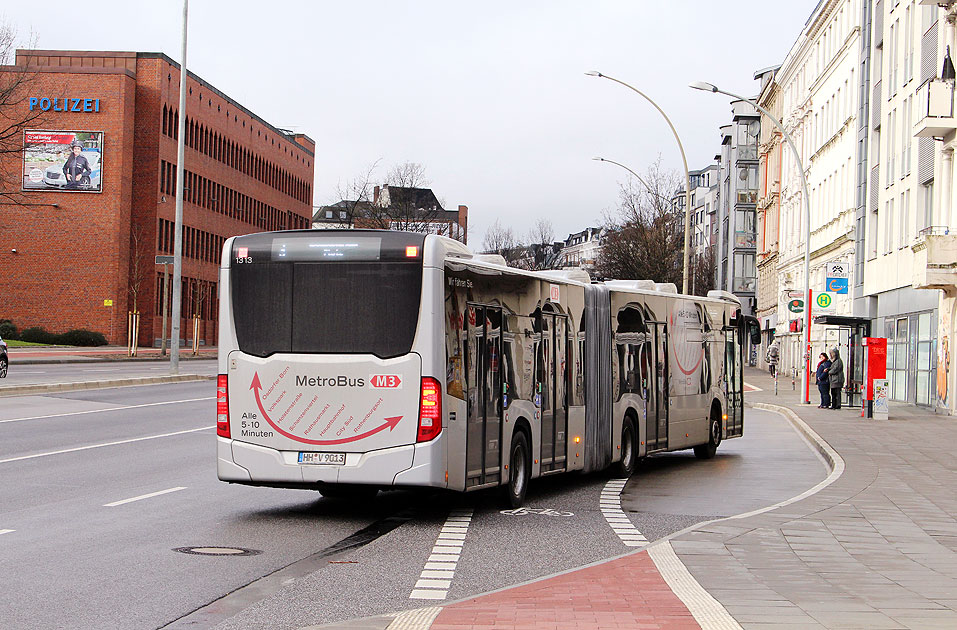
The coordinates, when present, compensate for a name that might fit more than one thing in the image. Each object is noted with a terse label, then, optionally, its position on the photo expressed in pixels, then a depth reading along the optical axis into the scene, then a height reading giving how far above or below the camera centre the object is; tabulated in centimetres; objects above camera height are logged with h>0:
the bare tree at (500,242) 13305 +1044
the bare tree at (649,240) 6981 +581
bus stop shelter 3691 +42
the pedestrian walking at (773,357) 6208 -22
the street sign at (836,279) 3600 +201
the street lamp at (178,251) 4538 +303
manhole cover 1053 -166
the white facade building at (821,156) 5641 +942
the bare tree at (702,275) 9812 +579
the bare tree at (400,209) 9075 +946
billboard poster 7625 +980
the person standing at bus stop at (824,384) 3900 -88
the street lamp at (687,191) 4288 +581
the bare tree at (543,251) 13600 +1003
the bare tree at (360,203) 8881 +985
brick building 7675 +775
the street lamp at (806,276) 3878 +238
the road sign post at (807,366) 4009 -38
